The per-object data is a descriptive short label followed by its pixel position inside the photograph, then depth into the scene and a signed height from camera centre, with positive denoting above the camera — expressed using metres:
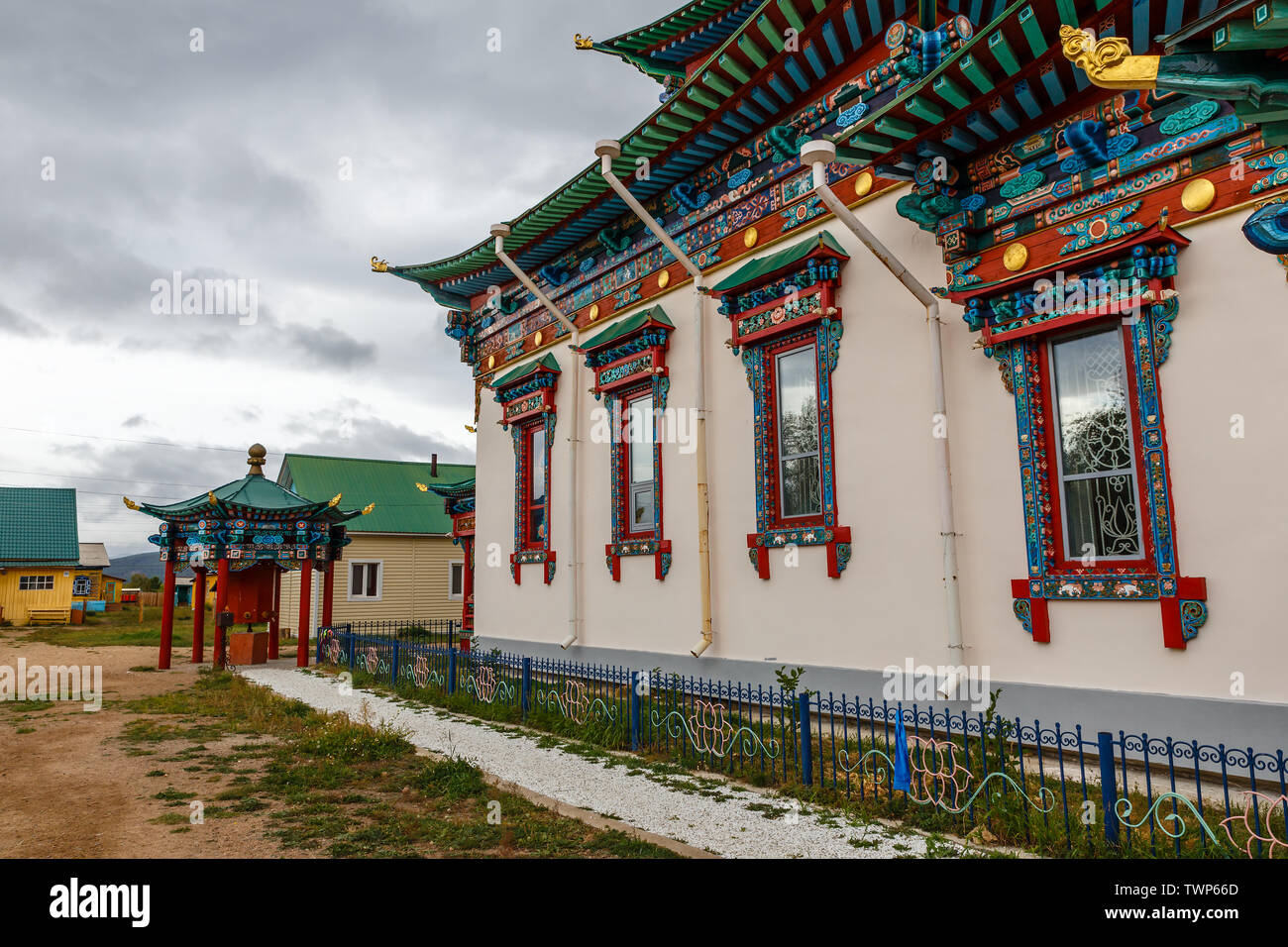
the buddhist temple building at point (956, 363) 6.10 +1.90
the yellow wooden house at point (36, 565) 35.69 +0.85
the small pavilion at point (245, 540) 17.78 +0.88
